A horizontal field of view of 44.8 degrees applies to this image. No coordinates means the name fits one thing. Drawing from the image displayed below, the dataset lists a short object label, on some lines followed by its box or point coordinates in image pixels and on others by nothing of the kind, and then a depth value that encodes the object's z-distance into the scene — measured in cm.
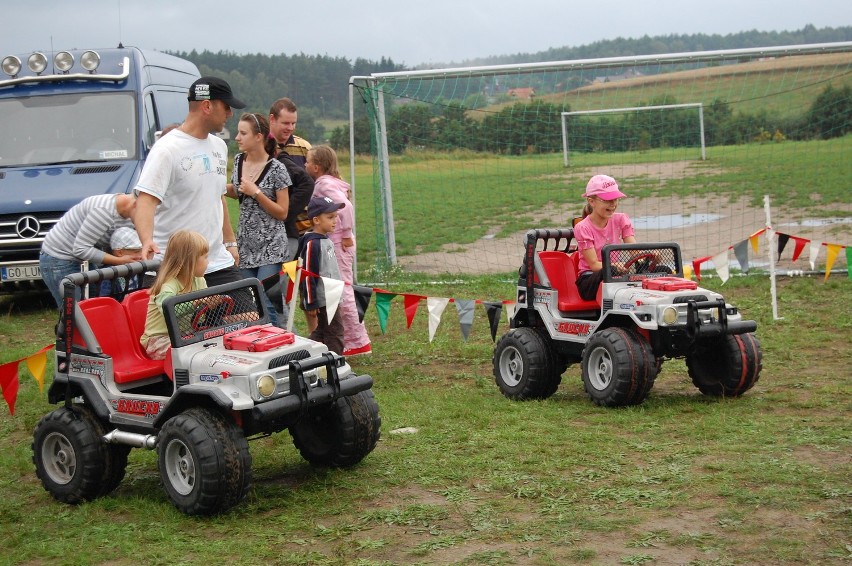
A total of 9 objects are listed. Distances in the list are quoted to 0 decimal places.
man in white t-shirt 597
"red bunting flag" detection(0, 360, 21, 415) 656
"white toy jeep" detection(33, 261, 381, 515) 516
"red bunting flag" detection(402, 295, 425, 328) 883
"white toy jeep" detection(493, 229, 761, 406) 691
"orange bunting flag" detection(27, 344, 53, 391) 670
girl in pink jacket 873
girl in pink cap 748
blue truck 1219
